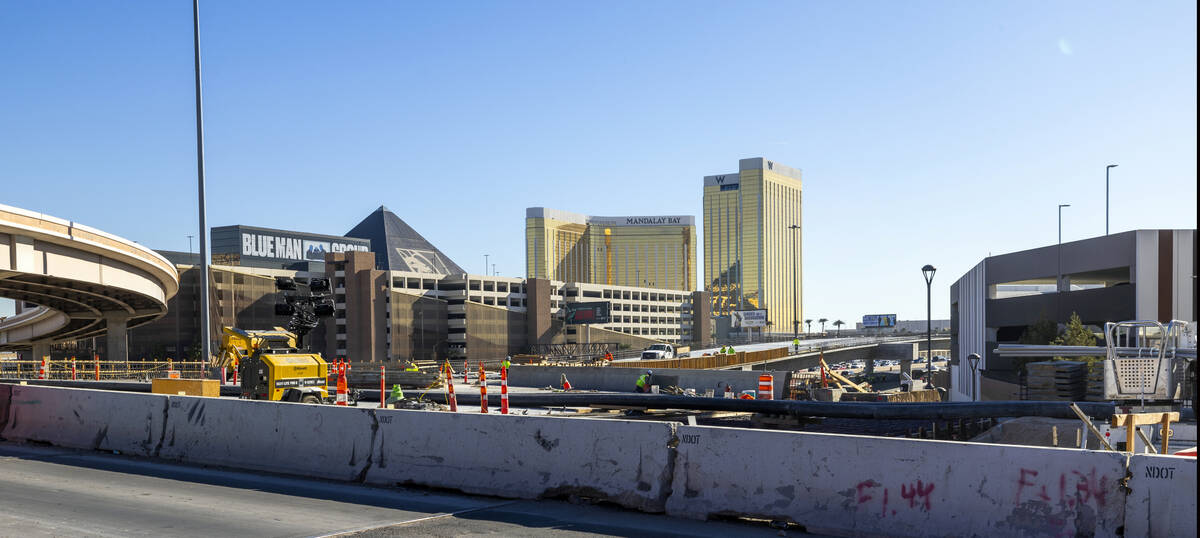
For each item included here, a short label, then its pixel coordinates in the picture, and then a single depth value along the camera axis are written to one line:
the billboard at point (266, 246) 160.25
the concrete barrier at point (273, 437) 12.44
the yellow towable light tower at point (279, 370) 20.58
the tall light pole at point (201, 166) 25.95
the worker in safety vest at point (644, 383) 33.22
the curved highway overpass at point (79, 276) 30.70
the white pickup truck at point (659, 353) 82.19
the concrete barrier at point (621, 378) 35.31
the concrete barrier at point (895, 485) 7.94
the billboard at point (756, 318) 199.88
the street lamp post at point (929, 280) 36.16
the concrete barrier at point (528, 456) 10.24
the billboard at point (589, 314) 139.62
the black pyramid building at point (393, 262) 194.62
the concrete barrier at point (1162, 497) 7.46
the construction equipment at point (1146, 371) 14.96
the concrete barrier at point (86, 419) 14.91
